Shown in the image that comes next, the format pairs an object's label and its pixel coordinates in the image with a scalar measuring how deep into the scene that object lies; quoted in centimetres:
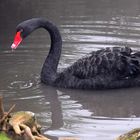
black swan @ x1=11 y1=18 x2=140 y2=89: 1172
